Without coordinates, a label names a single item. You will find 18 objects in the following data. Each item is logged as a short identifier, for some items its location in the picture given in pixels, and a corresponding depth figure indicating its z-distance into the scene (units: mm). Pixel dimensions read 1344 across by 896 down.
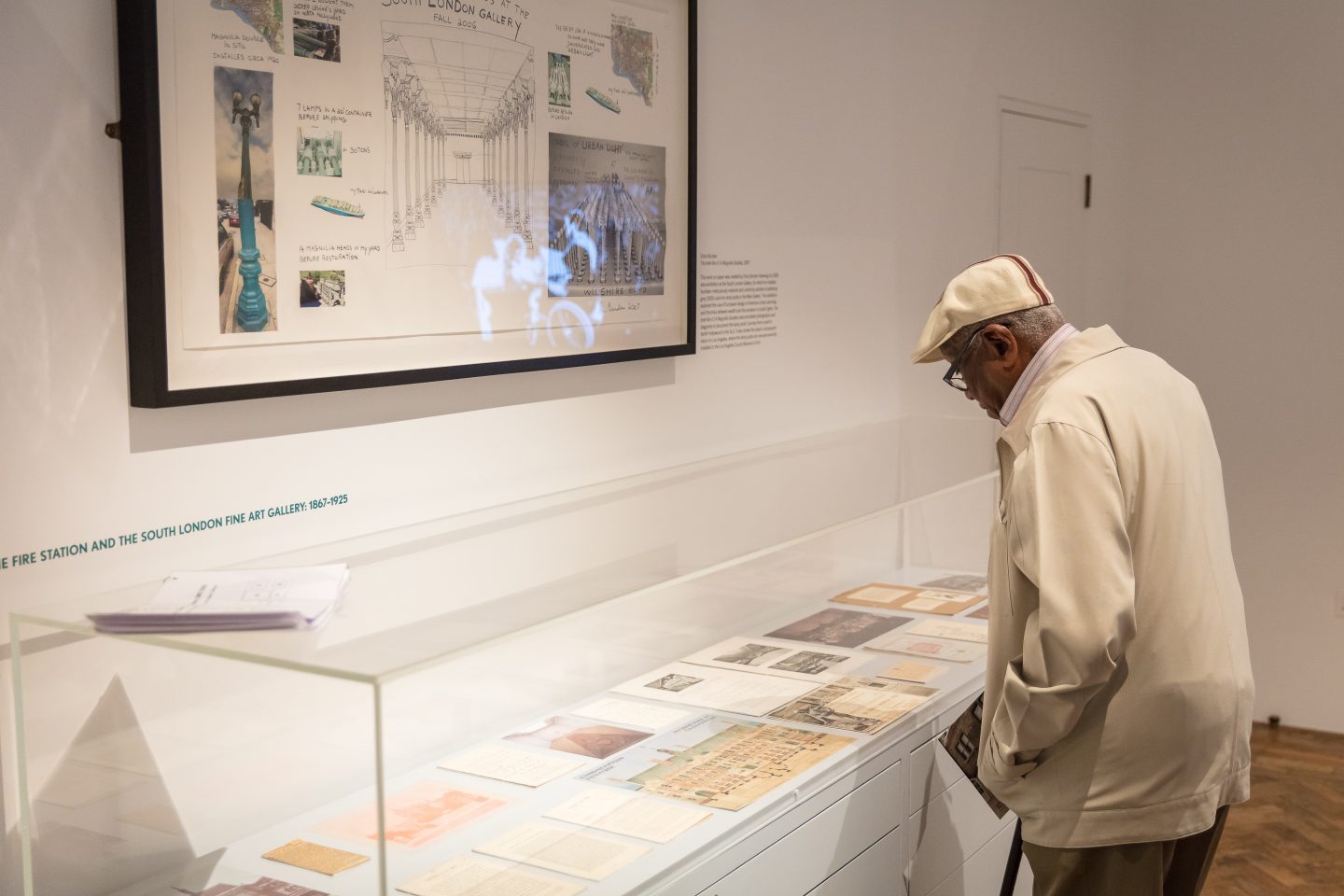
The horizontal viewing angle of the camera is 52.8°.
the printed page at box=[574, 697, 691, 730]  2521
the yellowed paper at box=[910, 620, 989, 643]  3367
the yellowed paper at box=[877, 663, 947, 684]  3070
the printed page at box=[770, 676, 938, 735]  2760
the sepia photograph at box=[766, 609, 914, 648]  3189
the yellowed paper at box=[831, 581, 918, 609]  3443
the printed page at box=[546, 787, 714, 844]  2148
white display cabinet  1759
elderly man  2135
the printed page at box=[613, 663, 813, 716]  2703
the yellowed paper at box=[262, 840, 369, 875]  1820
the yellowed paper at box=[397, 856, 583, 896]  1793
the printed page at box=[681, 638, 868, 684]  2965
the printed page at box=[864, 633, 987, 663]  3229
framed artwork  2221
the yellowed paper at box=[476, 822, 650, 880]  1975
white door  5254
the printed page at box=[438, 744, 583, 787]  2071
